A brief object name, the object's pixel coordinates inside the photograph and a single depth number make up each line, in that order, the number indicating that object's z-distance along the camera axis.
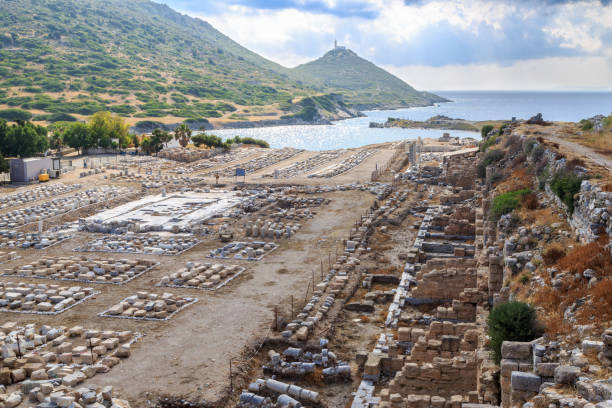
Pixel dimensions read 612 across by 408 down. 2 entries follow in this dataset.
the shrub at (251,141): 79.06
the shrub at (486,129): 60.50
